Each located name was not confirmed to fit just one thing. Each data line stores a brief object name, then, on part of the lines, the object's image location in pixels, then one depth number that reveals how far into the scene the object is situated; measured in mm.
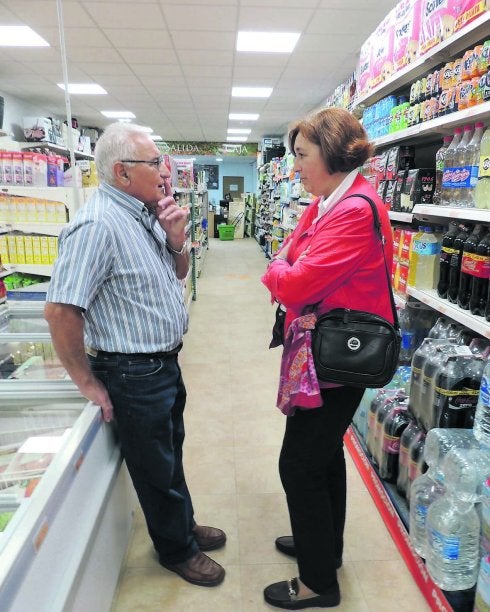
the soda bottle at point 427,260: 2467
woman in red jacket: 1474
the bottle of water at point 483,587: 1600
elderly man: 1474
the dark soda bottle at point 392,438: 2475
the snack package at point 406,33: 2490
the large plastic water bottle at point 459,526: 1750
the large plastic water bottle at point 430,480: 1911
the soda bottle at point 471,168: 1960
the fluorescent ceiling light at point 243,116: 12144
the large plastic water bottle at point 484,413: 1685
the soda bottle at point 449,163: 2189
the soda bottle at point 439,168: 2344
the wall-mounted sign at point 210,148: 18219
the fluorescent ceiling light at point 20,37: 5922
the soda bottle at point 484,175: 1815
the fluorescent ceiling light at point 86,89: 8898
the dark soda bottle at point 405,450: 2320
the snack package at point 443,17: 1931
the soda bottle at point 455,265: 2129
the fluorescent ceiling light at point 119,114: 11828
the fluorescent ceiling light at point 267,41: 5983
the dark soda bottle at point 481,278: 1875
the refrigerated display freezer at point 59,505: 1065
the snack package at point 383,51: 2814
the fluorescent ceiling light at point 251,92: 9078
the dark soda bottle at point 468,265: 1955
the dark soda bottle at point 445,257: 2207
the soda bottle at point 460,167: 2048
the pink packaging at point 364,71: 3234
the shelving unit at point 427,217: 1846
